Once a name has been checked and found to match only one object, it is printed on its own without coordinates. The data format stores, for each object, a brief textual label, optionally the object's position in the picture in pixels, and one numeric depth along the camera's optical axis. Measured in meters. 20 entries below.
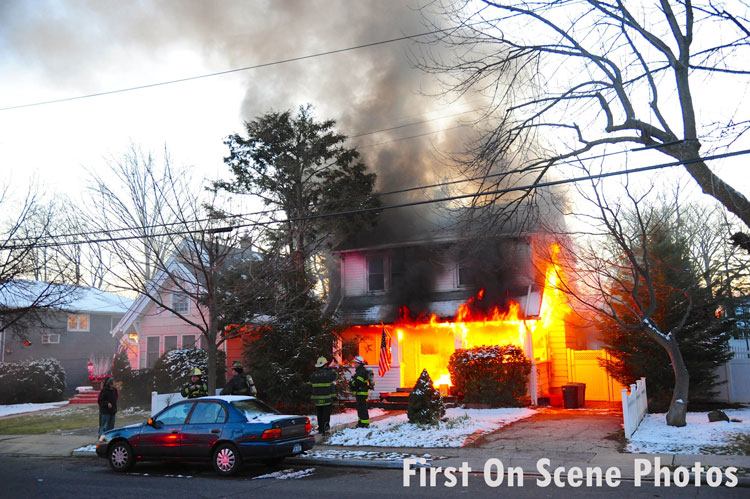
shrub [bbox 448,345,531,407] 17.11
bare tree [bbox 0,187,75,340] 17.47
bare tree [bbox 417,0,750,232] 10.55
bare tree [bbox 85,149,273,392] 13.51
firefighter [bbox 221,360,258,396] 13.99
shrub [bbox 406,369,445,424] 13.73
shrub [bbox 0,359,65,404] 25.45
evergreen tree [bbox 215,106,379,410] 16.77
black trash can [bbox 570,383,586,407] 17.64
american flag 18.19
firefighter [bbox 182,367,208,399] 13.73
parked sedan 9.94
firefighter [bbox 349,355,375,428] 13.83
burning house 18.73
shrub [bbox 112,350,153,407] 21.62
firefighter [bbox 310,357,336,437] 13.35
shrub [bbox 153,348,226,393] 20.52
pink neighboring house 25.28
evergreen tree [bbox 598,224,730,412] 14.55
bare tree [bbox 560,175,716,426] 11.95
